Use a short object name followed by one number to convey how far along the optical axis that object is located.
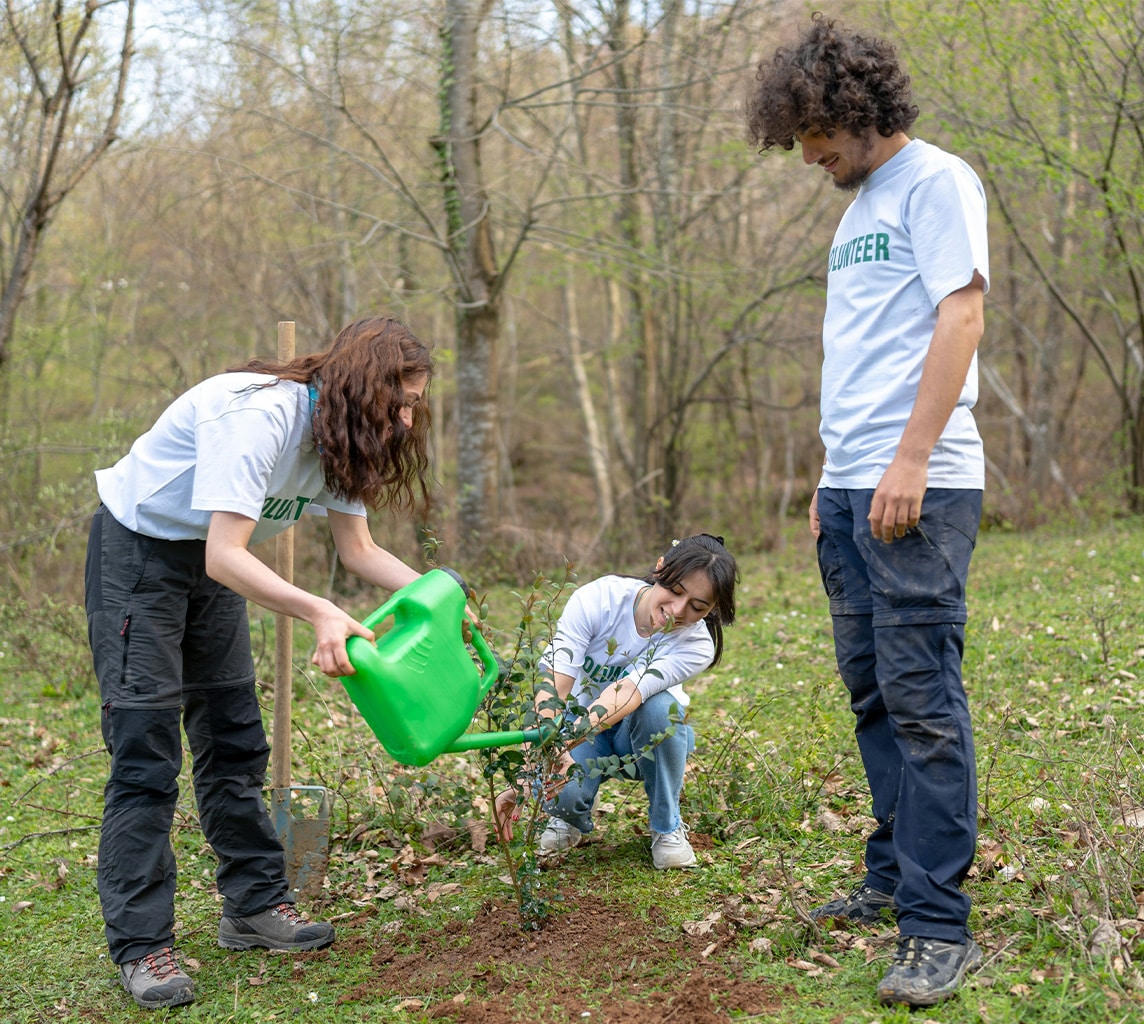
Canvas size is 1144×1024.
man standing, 2.27
